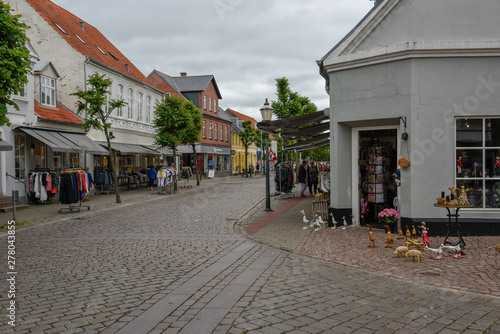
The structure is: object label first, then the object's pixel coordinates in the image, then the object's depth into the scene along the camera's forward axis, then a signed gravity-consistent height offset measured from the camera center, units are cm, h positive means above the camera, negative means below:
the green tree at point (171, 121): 2528 +277
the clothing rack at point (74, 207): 1442 -144
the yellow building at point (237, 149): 5922 +249
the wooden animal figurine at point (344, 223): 1007 -143
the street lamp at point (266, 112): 1500 +192
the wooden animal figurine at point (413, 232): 828 -137
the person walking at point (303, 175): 2072 -51
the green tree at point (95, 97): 1656 +278
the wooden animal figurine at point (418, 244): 710 -137
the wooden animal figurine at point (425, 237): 750 -133
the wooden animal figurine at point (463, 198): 838 -70
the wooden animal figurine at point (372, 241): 765 -146
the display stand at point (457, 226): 714 -113
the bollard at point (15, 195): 1080 -73
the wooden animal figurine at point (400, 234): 845 -144
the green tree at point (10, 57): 901 +248
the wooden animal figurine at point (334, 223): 1014 -143
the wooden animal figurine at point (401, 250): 681 -141
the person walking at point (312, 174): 2070 -47
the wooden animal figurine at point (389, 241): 782 -148
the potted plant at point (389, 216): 896 -112
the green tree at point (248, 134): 4954 +379
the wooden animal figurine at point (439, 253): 677 -148
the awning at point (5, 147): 1220 +60
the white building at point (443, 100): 868 +136
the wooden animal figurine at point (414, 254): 654 -143
